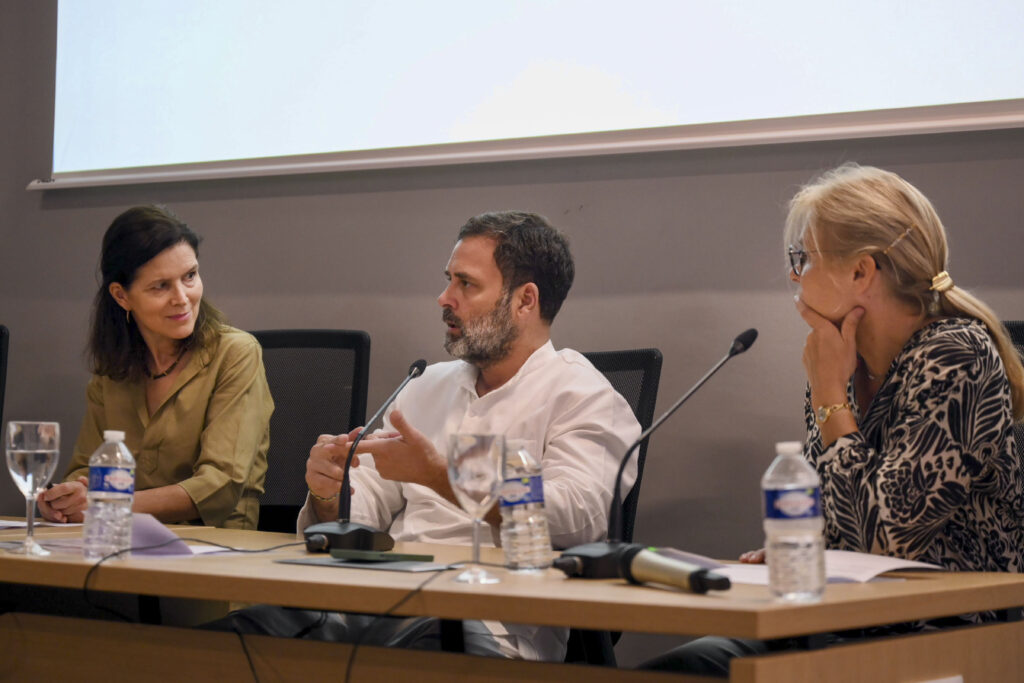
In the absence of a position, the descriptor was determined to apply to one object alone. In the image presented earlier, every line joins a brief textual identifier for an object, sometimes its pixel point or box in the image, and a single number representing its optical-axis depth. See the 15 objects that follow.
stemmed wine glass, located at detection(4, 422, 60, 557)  3.97
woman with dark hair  4.72
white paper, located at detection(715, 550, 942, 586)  3.62
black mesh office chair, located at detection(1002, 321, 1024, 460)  4.33
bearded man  4.17
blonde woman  3.87
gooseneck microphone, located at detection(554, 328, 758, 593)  3.48
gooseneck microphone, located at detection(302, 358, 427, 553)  3.91
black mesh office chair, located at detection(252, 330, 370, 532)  4.83
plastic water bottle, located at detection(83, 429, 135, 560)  3.81
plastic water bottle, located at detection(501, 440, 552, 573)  3.73
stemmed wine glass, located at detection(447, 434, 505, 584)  3.68
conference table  3.41
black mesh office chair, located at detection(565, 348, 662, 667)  4.38
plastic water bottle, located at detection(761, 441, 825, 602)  3.45
